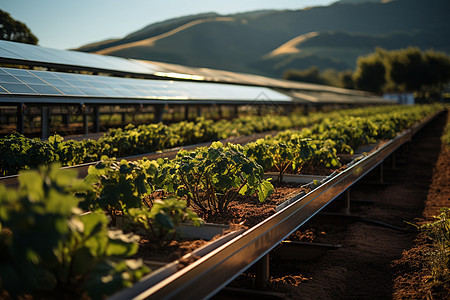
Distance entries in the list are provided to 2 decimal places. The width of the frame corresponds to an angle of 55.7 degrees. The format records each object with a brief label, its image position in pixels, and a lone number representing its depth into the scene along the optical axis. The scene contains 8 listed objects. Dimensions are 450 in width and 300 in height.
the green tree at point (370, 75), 79.94
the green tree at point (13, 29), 39.00
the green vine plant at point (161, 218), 2.68
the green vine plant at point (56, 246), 1.67
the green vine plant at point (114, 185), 3.00
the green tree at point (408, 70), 75.70
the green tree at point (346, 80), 88.12
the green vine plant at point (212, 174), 3.80
